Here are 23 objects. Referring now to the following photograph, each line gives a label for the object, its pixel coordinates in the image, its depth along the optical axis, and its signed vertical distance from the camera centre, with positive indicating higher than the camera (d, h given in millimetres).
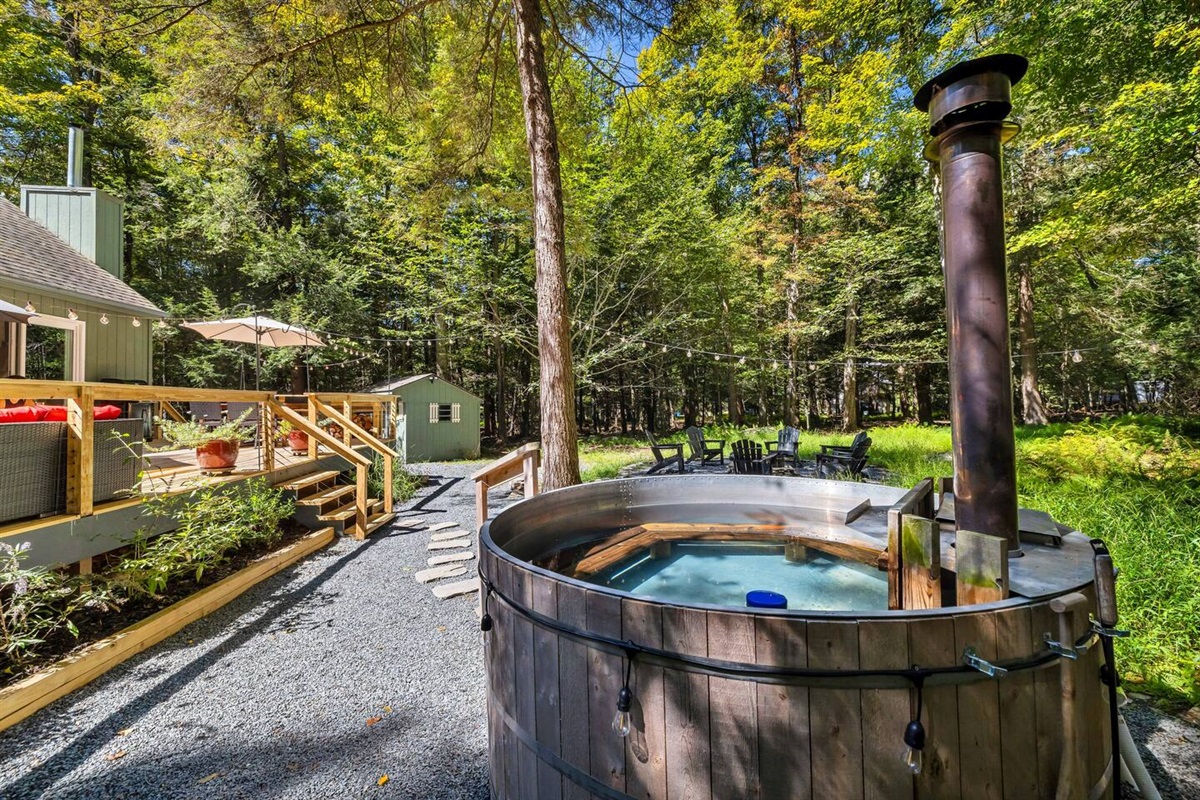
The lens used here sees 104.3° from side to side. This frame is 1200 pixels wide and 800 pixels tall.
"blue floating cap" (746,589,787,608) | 1644 -679
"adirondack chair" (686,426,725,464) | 8883 -772
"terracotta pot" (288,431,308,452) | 6898 -315
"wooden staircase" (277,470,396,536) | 5508 -1094
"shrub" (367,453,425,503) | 7305 -1061
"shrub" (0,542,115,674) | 2512 -1062
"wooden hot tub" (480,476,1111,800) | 1109 -748
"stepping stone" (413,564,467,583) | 4328 -1477
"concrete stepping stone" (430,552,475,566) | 4714 -1451
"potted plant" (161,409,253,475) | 4520 -189
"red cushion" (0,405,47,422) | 3121 +87
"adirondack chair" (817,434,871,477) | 6902 -868
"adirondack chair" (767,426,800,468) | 7918 -735
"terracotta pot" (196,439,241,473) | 4648 -329
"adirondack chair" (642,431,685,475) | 7995 -869
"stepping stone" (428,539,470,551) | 5145 -1425
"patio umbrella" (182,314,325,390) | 7402 +1519
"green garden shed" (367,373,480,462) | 12070 -26
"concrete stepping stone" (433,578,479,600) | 3998 -1506
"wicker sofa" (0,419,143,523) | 2727 -257
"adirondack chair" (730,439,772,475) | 7277 -812
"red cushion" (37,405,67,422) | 3316 +93
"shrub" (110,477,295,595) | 3398 -927
